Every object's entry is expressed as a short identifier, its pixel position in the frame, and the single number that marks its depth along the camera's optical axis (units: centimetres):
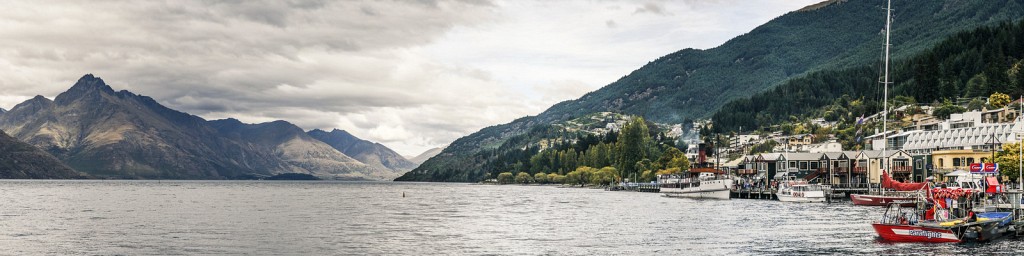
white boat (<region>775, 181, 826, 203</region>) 18325
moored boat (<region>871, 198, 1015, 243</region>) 8238
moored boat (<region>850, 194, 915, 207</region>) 14948
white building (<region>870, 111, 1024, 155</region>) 18400
